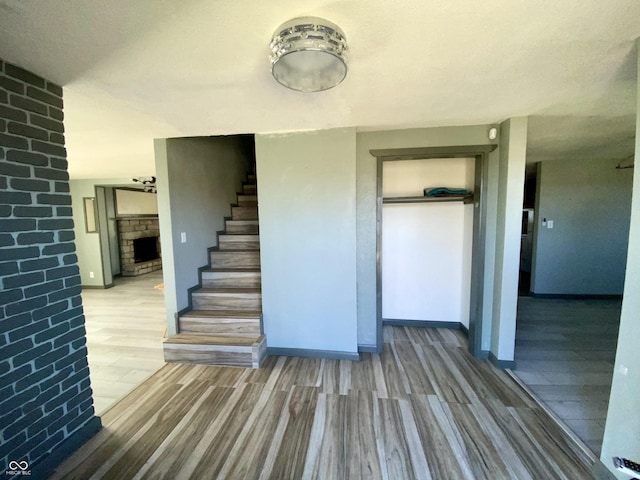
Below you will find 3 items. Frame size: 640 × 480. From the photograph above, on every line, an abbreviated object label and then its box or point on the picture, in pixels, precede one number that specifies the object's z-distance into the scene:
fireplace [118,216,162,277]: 6.21
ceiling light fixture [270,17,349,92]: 1.03
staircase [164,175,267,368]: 2.44
